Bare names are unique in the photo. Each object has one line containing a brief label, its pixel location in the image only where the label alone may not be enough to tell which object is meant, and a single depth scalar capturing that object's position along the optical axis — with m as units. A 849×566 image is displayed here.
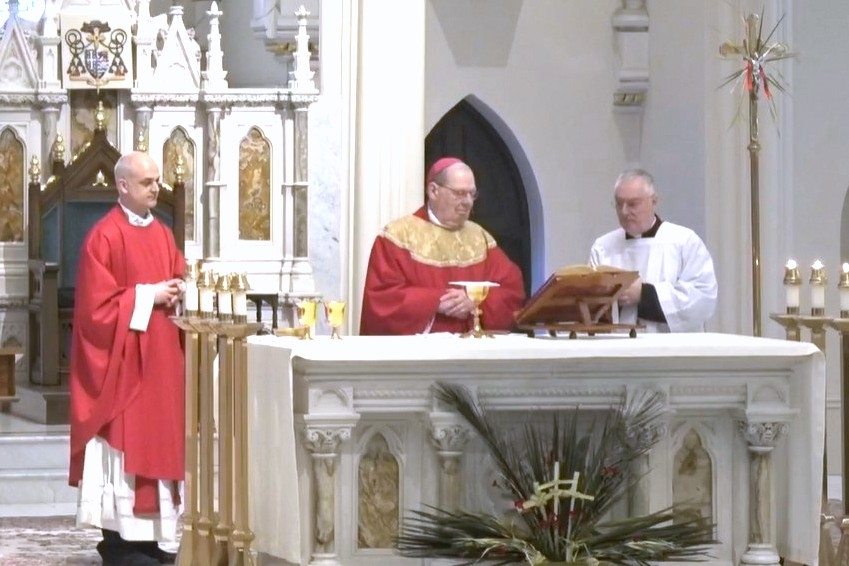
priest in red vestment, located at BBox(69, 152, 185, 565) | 16.77
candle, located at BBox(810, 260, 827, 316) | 14.99
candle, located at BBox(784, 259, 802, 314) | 15.06
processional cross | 20.61
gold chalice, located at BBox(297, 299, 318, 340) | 14.48
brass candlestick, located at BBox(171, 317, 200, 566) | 15.38
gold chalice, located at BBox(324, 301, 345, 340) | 14.48
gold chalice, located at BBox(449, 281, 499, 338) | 14.80
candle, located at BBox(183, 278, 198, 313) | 15.44
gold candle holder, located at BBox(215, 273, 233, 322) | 14.58
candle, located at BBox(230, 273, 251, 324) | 14.43
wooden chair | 24.71
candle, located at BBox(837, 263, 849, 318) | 15.03
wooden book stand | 14.25
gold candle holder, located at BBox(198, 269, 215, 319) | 15.27
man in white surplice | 16.27
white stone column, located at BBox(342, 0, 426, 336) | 22.42
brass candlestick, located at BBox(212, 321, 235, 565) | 14.69
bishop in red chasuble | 16.38
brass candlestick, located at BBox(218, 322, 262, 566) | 14.24
